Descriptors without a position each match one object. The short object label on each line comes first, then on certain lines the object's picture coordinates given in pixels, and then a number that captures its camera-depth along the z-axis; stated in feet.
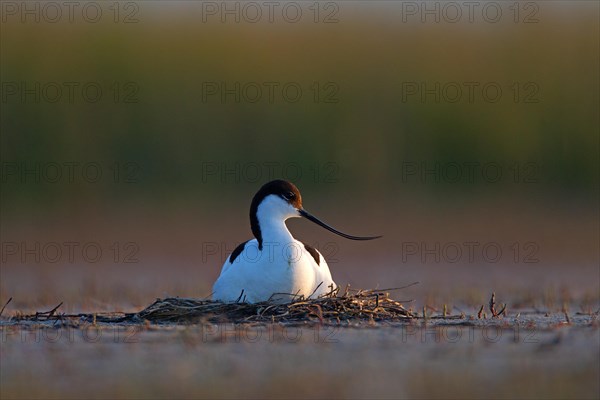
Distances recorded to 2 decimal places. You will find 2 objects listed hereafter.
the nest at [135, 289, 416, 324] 63.10
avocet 64.08
